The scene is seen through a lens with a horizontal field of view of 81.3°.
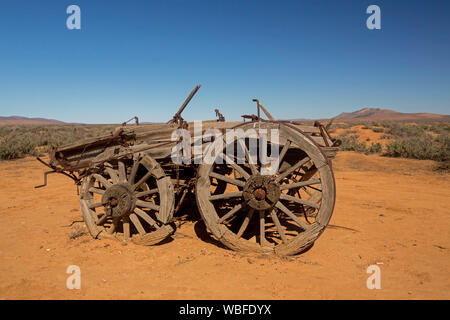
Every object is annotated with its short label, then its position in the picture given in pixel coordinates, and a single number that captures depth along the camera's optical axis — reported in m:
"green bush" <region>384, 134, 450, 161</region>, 10.45
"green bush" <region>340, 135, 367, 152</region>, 14.53
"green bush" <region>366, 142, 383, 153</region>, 13.65
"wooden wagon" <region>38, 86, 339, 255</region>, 3.48
